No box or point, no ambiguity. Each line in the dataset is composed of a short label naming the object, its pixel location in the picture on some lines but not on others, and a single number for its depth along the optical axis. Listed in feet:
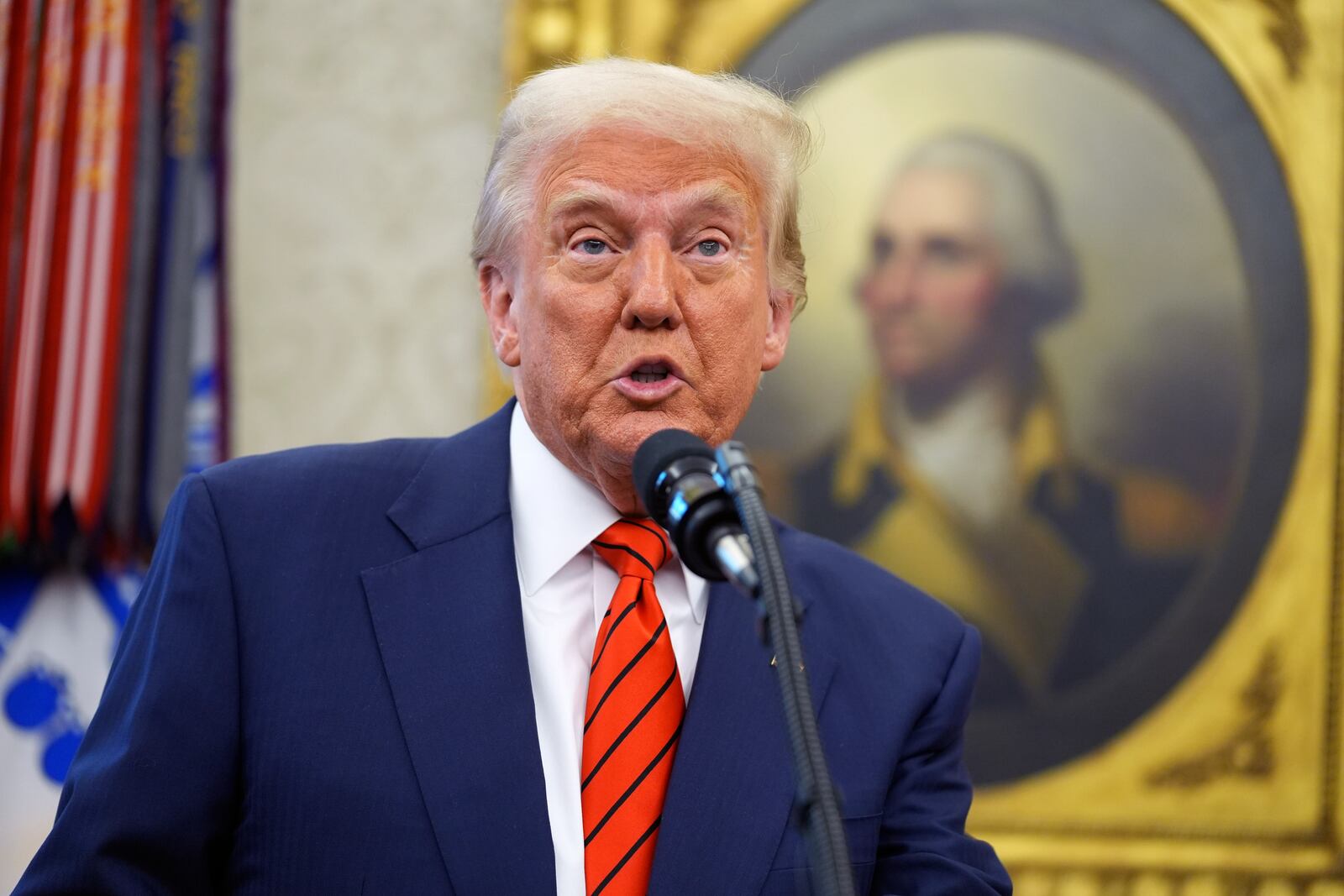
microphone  3.48
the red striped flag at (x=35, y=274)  9.32
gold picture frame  9.55
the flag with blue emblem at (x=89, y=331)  9.37
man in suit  5.02
